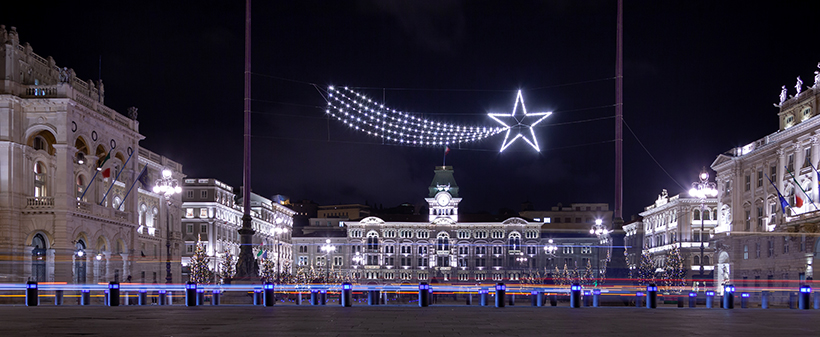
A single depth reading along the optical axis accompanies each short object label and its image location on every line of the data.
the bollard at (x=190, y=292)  29.75
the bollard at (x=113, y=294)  30.38
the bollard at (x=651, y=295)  30.92
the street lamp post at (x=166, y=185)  43.96
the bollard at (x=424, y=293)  30.56
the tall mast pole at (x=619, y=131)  35.28
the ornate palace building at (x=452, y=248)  152.25
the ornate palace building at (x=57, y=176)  50.81
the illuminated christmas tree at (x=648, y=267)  81.59
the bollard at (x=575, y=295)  31.00
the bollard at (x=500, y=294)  30.67
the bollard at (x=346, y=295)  30.20
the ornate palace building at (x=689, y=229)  104.62
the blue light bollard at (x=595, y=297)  34.53
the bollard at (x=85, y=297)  33.50
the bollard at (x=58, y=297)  34.38
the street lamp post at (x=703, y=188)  50.12
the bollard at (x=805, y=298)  31.33
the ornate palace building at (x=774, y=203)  60.73
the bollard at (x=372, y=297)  33.12
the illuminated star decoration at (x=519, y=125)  37.47
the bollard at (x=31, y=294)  29.95
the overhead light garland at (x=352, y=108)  36.53
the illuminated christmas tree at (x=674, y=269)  83.00
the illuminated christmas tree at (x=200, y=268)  77.94
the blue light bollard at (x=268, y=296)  30.34
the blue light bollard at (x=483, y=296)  34.13
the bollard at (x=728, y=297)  31.31
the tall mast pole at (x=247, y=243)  35.25
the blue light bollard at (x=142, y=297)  33.28
